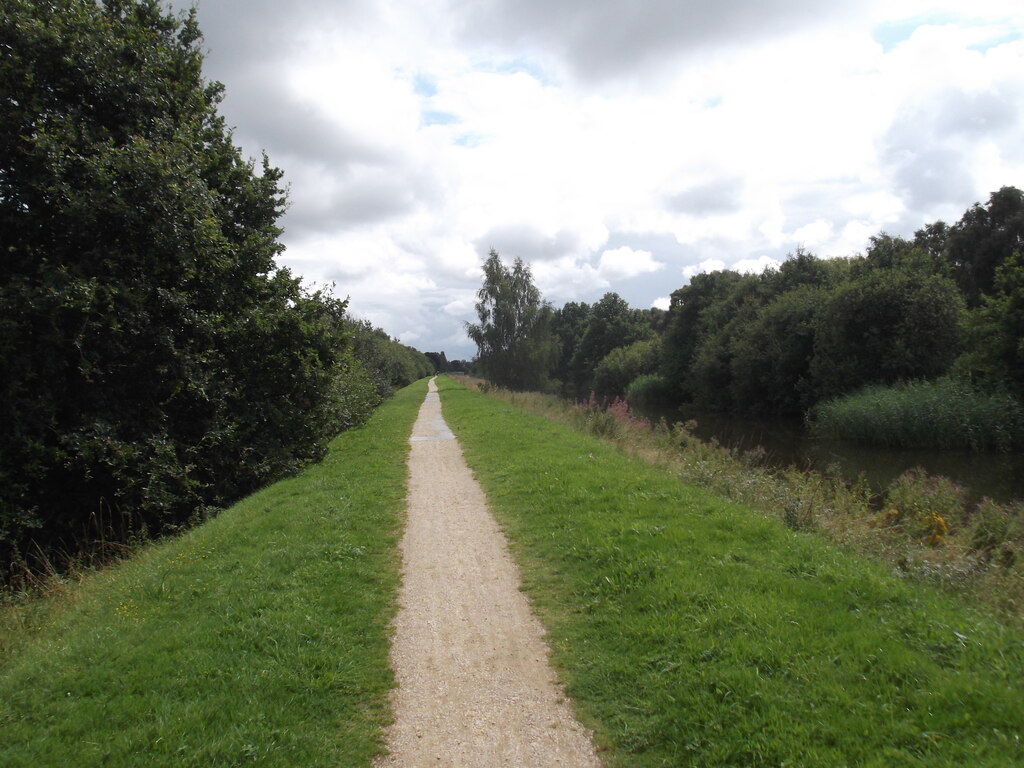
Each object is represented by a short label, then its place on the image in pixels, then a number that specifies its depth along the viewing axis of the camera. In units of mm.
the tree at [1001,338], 18688
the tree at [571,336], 79062
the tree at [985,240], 32812
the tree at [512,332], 44594
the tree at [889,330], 24016
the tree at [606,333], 76000
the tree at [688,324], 45438
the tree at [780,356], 30594
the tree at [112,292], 8227
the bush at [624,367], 57125
